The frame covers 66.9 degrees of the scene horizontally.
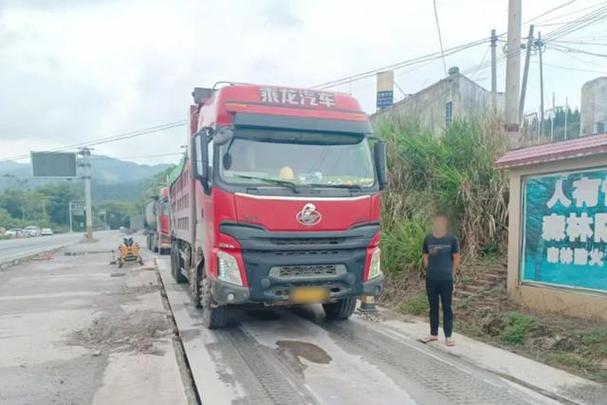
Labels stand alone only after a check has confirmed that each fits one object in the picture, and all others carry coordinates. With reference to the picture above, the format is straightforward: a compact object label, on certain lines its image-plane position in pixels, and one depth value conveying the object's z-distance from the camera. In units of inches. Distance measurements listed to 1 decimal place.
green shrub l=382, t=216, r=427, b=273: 340.2
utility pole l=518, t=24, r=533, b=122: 738.8
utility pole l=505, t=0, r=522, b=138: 355.3
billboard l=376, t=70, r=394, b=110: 832.5
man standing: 217.3
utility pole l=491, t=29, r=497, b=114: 666.8
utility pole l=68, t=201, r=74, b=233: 3322.3
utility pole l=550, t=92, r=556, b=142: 455.3
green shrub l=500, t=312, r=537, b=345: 223.6
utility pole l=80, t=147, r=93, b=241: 1383.2
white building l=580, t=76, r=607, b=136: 495.0
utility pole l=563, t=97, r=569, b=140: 530.6
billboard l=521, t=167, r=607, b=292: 227.9
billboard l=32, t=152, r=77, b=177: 1348.4
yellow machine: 692.1
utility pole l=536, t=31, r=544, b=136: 454.0
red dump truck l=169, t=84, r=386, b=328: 209.3
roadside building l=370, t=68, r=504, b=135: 639.8
